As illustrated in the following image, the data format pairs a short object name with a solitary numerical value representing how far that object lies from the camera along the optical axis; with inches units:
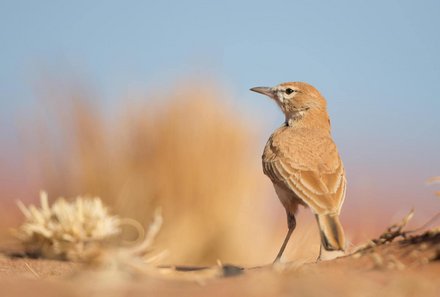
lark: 294.0
